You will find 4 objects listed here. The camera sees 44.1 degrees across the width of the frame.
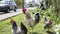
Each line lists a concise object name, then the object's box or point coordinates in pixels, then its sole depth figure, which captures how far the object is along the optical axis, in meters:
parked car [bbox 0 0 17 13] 9.04
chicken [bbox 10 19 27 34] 2.60
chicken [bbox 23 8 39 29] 3.26
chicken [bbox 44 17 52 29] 3.35
